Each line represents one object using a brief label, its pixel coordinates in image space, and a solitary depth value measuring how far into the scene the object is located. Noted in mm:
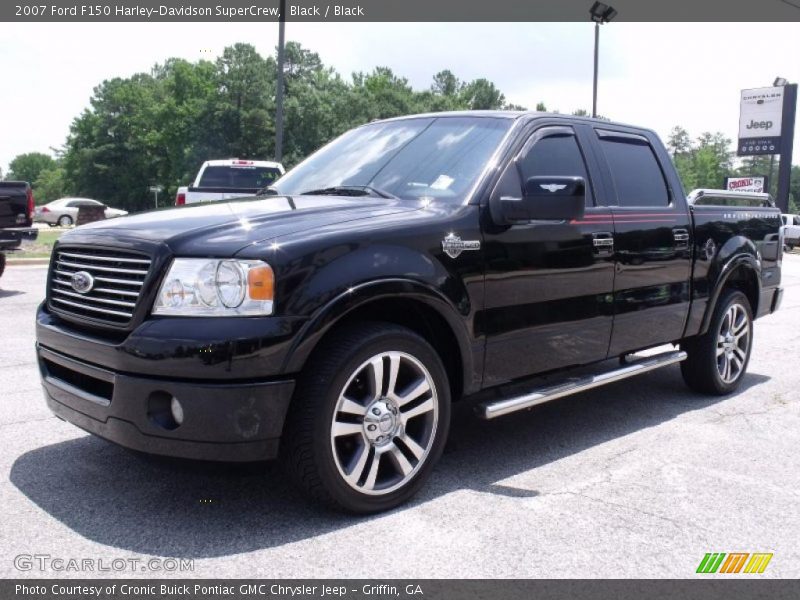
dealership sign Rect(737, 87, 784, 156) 47531
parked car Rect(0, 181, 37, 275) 10406
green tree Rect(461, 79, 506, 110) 91938
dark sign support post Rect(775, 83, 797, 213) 44188
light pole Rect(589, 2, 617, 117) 24250
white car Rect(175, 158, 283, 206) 16172
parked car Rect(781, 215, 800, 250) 38400
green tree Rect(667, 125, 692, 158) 120812
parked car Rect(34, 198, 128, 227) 41875
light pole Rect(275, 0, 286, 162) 19172
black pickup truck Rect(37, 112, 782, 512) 3068
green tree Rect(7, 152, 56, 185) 142750
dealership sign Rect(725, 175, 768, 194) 46125
